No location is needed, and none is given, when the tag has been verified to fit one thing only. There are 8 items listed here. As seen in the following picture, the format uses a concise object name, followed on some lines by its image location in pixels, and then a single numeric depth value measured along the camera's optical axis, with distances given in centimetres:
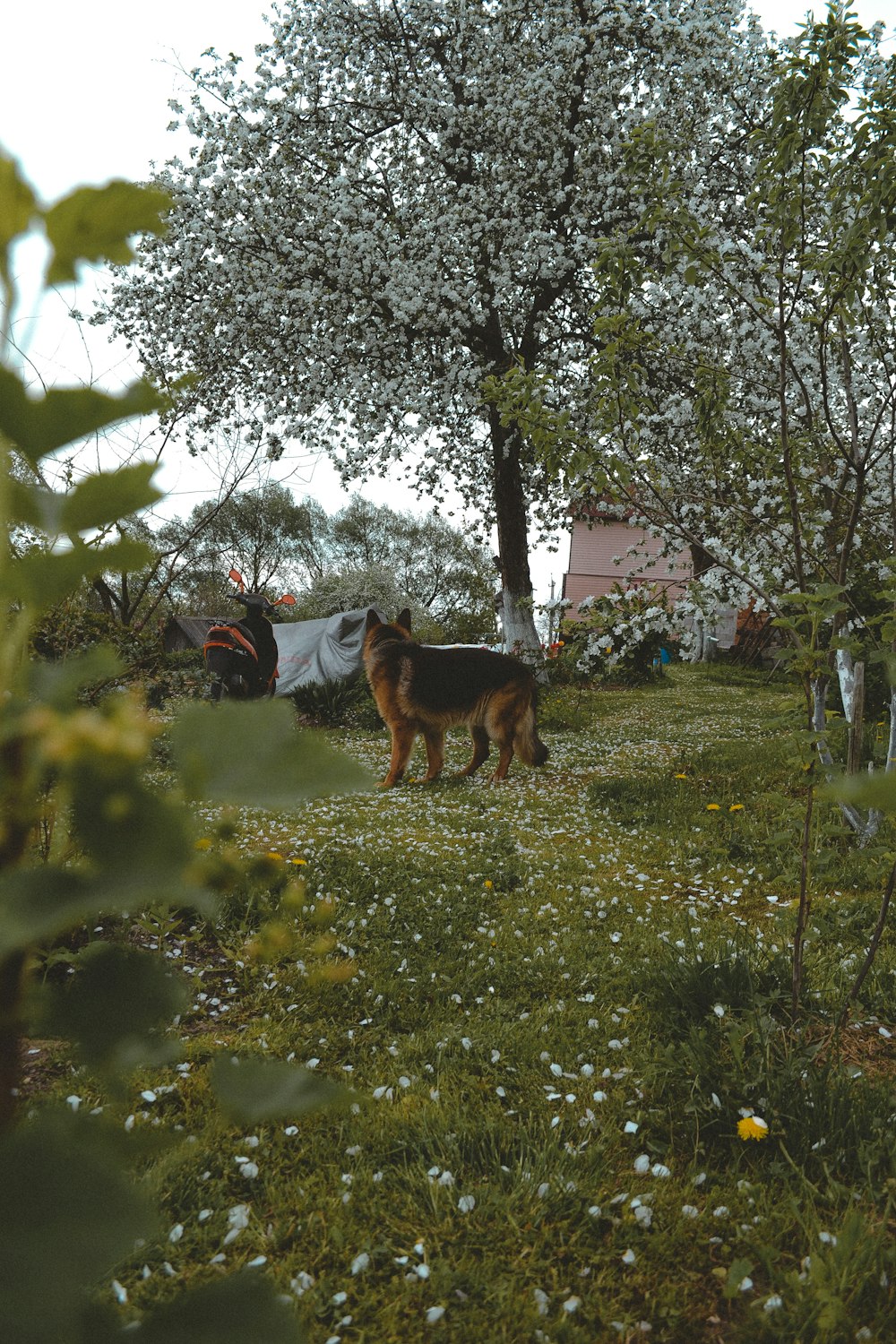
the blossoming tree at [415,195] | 1080
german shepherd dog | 693
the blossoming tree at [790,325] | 291
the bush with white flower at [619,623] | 560
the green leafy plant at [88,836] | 30
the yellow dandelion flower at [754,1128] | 203
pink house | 3188
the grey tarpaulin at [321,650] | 1465
